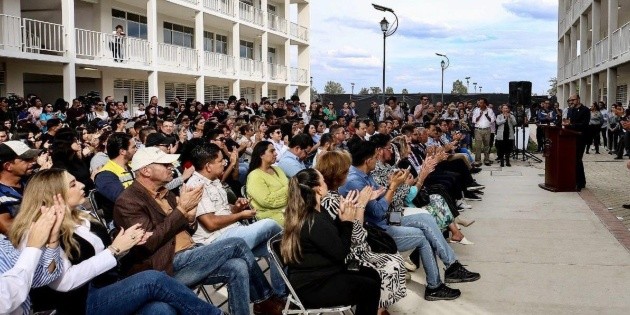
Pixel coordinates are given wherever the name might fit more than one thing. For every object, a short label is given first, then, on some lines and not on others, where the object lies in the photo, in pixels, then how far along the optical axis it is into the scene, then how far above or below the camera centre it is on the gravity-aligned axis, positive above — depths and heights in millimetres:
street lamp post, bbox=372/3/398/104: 20702 +3212
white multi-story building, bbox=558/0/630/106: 24359 +3318
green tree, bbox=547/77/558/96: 72300 +4023
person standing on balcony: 21288 +2813
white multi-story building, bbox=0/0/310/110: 18531 +2848
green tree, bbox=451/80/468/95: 79181 +4657
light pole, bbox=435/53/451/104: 38125 +3568
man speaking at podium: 12368 -75
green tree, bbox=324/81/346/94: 77475 +4504
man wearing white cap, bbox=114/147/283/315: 4152 -894
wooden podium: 12062 -729
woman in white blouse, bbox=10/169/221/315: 3408 -864
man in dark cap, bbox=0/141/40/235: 4668 -367
